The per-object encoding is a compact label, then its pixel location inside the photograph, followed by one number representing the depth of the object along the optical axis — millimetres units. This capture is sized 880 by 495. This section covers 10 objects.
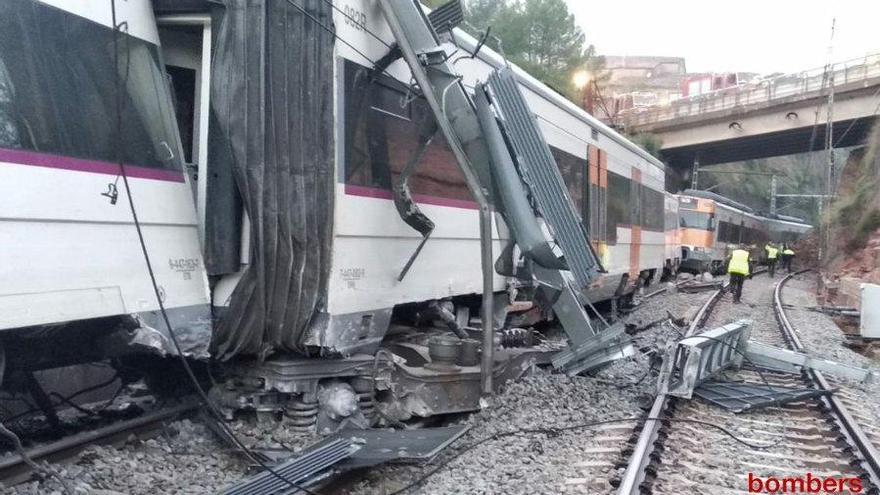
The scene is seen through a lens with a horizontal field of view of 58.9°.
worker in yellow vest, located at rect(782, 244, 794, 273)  37306
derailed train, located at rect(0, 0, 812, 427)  3855
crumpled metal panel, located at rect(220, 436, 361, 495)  4207
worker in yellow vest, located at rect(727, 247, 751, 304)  18281
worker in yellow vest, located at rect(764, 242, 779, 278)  31448
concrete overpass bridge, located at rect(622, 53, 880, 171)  33188
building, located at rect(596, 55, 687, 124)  82188
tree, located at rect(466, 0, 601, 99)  34688
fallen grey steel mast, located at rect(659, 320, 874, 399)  6645
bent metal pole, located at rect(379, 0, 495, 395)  5691
